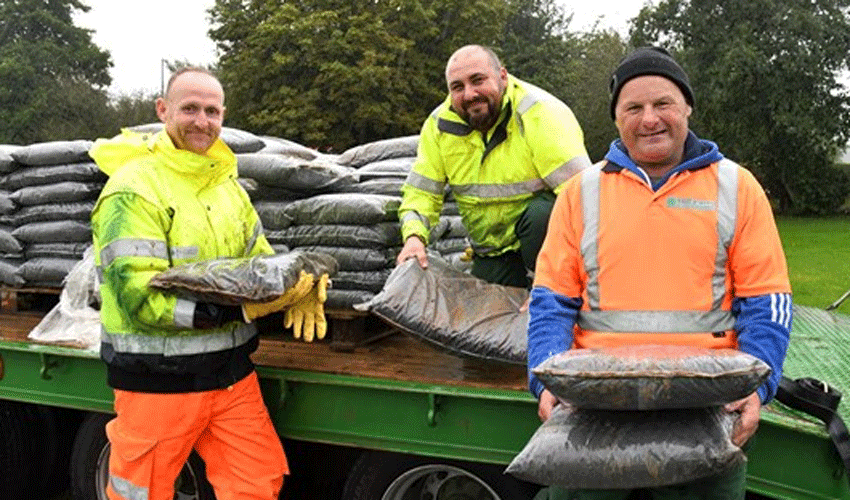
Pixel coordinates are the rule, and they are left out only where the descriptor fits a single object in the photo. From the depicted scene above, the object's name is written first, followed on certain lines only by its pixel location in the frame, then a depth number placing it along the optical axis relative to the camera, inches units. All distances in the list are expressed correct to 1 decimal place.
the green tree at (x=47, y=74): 1369.3
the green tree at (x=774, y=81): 1058.1
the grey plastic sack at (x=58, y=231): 181.9
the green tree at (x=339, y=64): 1136.8
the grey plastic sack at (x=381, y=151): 220.5
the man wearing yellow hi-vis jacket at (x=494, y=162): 136.5
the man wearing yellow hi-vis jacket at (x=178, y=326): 117.9
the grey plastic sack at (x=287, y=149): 206.2
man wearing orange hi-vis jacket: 84.4
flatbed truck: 103.7
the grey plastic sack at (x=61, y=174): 180.7
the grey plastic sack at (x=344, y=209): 160.6
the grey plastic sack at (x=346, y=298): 159.2
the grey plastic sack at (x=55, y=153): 180.4
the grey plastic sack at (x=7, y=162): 189.8
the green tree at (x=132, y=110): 1293.1
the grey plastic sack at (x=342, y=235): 160.6
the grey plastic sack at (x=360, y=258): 160.1
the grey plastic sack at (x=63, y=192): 180.9
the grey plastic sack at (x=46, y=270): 183.2
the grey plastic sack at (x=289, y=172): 168.4
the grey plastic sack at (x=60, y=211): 182.5
